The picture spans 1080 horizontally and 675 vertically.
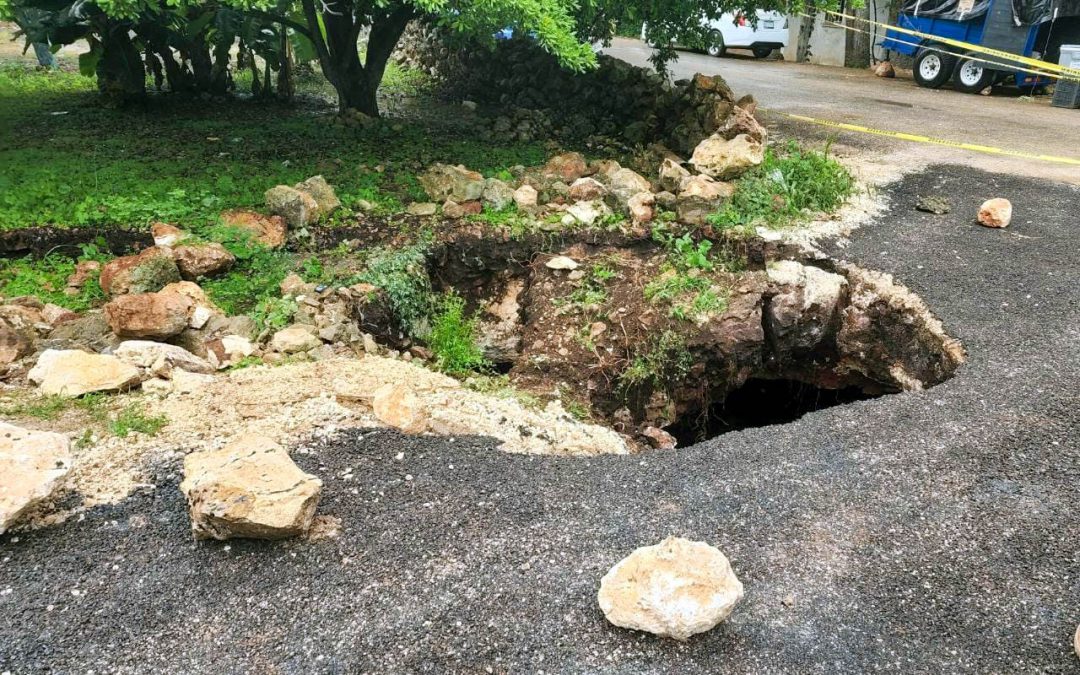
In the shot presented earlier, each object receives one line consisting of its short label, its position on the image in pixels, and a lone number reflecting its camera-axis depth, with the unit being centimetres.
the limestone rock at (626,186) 689
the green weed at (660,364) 550
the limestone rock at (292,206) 629
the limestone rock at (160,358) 423
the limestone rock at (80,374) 396
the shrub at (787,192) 645
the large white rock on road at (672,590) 265
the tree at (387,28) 596
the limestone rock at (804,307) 562
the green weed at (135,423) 368
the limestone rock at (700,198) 656
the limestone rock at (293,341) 472
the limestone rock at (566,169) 736
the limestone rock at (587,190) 690
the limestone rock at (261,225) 603
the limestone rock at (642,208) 659
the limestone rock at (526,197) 675
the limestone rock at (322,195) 652
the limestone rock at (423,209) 661
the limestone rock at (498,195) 673
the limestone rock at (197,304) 486
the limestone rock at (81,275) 553
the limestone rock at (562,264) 622
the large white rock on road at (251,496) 299
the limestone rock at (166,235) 584
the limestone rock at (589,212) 659
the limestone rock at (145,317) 466
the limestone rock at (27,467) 305
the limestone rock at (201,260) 551
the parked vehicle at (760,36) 1875
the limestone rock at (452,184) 686
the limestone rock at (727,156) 729
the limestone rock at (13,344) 445
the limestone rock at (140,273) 523
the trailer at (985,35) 1262
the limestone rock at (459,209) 657
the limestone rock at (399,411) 387
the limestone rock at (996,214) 635
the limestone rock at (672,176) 720
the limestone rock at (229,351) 456
